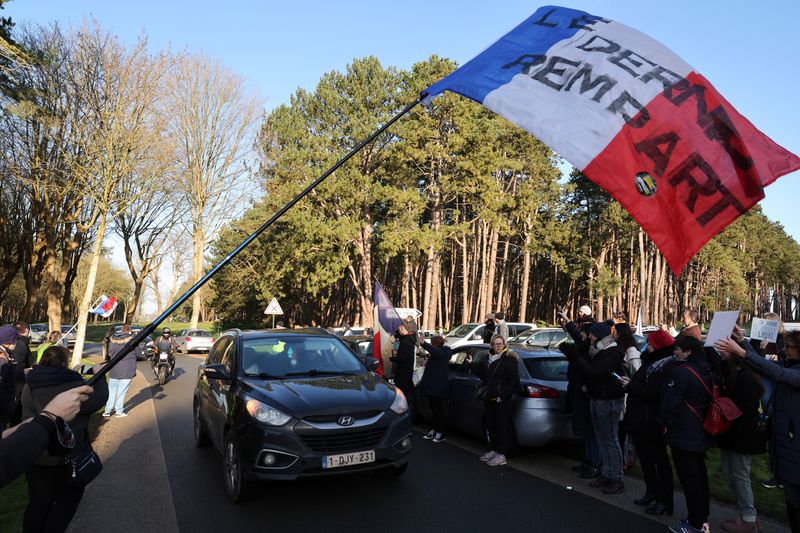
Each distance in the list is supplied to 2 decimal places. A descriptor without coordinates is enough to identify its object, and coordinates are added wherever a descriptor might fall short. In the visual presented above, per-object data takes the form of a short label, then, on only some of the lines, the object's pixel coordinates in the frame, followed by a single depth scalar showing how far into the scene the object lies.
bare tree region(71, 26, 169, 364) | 19.19
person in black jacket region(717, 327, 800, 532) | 4.39
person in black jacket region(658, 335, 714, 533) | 5.09
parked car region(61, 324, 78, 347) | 35.92
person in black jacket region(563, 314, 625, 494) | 6.46
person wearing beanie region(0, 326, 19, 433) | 6.41
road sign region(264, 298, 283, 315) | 28.00
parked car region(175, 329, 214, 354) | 34.16
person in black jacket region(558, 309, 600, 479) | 7.12
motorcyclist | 18.02
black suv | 5.63
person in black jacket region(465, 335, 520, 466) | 7.59
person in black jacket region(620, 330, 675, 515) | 5.73
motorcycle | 17.86
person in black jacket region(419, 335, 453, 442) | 9.02
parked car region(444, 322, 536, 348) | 23.00
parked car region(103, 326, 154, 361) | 27.64
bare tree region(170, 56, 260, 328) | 30.58
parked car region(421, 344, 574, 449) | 7.69
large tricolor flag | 4.44
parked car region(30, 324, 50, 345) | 33.12
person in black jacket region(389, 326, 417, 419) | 9.66
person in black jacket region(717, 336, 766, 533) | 5.15
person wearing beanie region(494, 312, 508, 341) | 15.02
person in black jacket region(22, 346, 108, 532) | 4.12
